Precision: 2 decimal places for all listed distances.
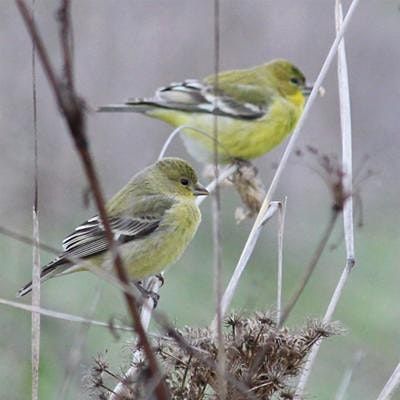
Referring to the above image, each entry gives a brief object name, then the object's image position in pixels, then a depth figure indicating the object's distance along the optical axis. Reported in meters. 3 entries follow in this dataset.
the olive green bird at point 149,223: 9.61
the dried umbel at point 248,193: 9.28
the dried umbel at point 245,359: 5.30
